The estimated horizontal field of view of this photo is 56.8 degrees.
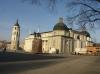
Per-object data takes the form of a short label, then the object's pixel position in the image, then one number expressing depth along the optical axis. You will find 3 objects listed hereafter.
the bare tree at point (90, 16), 7.50
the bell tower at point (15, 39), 68.60
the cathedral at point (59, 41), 56.83
